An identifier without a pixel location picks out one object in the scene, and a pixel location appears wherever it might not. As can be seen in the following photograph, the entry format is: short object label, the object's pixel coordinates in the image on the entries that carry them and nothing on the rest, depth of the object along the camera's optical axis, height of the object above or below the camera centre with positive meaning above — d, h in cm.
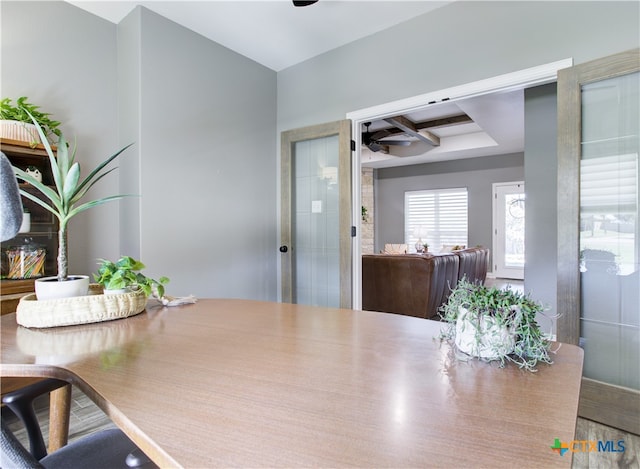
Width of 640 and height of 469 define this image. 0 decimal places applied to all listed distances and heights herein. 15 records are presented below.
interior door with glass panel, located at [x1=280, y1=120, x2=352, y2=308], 319 +15
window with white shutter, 810 +29
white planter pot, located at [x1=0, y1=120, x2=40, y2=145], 213 +62
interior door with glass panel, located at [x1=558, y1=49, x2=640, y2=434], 197 -1
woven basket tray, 110 -25
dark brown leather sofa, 389 -60
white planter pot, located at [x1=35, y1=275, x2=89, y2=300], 118 -19
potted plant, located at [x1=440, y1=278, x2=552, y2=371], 80 -23
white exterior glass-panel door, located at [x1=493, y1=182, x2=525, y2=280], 748 -1
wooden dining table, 49 -30
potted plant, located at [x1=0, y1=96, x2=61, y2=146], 216 +70
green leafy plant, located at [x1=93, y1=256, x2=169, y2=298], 125 -17
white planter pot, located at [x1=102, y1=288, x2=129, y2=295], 124 -21
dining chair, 88 -58
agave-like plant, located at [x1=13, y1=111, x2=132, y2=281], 120 +14
